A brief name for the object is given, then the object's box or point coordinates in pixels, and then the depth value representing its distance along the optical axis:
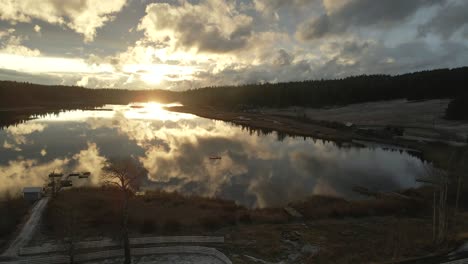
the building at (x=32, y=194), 34.91
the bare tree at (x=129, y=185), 23.36
